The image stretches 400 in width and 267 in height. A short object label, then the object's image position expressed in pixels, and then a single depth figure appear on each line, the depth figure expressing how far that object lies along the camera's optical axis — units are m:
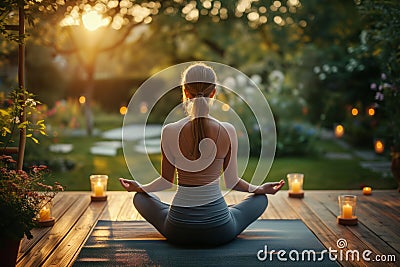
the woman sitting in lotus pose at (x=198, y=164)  3.13
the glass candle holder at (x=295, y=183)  4.67
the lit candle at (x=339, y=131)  8.11
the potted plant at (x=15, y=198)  2.74
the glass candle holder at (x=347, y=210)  3.79
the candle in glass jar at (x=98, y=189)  4.54
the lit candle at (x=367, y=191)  4.76
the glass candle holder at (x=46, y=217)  3.72
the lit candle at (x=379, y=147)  6.62
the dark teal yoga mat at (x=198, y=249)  2.98
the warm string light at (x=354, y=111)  7.53
